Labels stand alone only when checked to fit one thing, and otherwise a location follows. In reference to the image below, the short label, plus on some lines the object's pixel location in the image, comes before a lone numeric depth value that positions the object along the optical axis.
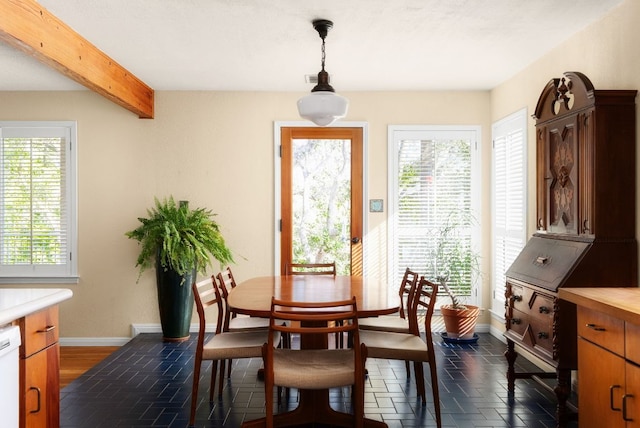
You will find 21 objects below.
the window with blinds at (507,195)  4.67
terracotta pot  5.02
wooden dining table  2.89
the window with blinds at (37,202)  5.33
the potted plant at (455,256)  5.47
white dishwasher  1.98
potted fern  4.91
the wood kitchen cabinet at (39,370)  2.18
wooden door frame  5.52
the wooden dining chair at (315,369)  2.57
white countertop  2.01
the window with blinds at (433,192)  5.53
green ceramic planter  5.00
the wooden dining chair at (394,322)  3.57
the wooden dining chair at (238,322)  3.49
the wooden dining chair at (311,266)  4.49
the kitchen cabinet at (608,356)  2.20
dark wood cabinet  3.03
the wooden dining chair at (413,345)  3.05
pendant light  3.25
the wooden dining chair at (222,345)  3.10
